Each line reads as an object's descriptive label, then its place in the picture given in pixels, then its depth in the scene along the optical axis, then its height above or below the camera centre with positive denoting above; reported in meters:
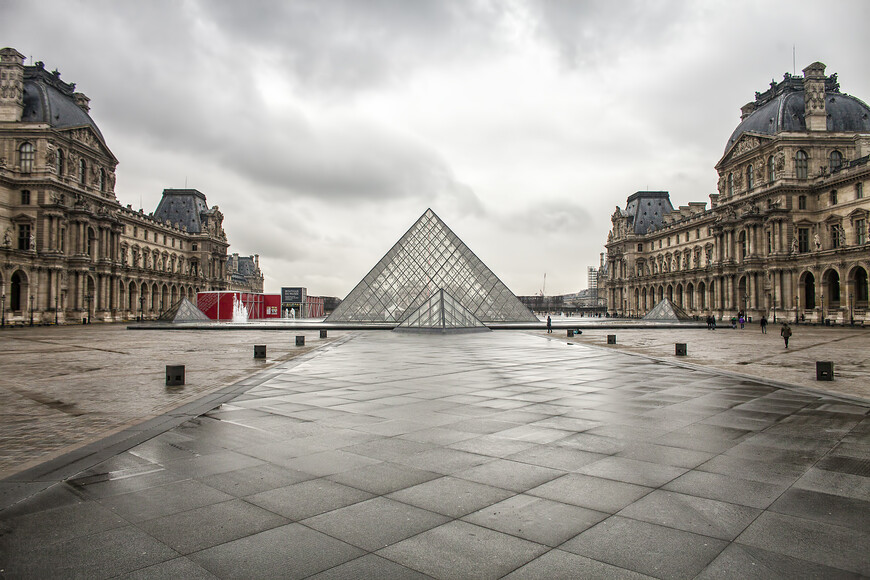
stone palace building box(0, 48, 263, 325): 48.22 +10.19
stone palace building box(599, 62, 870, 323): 44.91 +9.56
